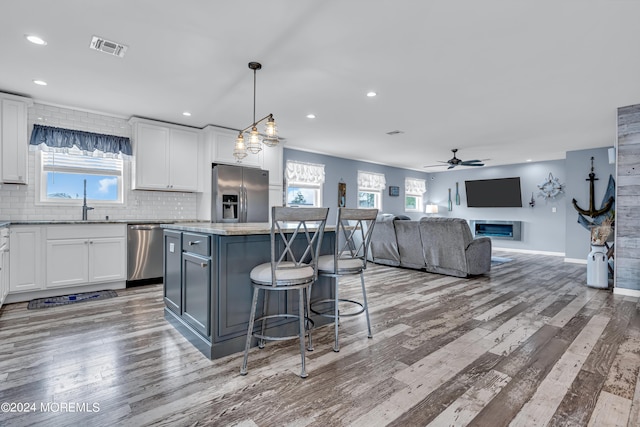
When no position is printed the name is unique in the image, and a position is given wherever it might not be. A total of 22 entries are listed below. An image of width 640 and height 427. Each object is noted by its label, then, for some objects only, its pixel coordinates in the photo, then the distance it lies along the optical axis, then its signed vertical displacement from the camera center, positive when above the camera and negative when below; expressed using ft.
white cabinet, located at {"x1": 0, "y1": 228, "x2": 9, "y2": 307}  10.16 -1.76
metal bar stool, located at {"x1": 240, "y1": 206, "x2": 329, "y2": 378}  6.43 -1.30
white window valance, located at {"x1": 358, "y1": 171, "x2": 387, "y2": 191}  27.20 +2.73
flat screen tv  27.68 +1.76
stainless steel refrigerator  16.63 +0.96
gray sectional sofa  16.31 -1.87
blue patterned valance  13.08 +3.06
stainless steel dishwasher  14.05 -1.93
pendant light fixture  9.39 +2.27
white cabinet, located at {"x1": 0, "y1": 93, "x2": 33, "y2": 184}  11.96 +2.79
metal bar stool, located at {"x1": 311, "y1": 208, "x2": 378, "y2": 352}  7.84 -1.31
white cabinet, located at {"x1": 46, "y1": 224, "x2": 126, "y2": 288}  12.30 -1.77
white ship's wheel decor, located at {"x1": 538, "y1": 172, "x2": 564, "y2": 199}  25.32 +2.00
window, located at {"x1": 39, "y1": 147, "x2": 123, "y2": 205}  13.73 +1.52
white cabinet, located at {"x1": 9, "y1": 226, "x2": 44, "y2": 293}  11.50 -1.76
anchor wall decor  19.92 +0.42
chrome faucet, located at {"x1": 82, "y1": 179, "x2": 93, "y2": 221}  13.89 +0.10
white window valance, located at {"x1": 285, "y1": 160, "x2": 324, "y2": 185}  22.16 +2.81
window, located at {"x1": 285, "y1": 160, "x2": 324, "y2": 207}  22.38 +2.07
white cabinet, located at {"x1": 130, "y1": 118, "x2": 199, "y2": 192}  15.01 +2.73
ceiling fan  22.50 +3.62
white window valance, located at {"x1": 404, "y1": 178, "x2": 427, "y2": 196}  32.12 +2.68
